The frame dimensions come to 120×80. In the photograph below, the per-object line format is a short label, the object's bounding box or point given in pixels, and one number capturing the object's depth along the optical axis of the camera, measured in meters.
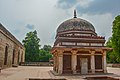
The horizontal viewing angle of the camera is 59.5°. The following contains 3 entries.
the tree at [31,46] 28.16
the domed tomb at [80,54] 10.69
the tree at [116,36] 16.94
